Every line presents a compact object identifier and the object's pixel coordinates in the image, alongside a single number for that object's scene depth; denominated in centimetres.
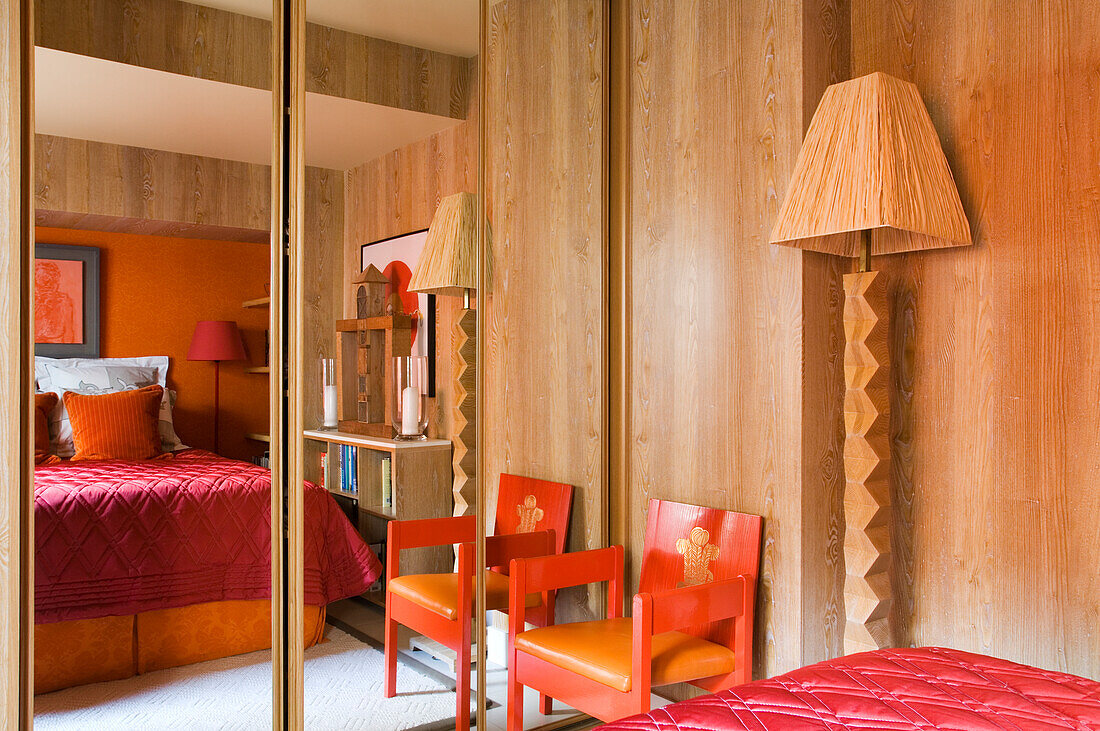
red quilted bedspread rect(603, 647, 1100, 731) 129
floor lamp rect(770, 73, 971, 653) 204
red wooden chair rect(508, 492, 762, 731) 212
